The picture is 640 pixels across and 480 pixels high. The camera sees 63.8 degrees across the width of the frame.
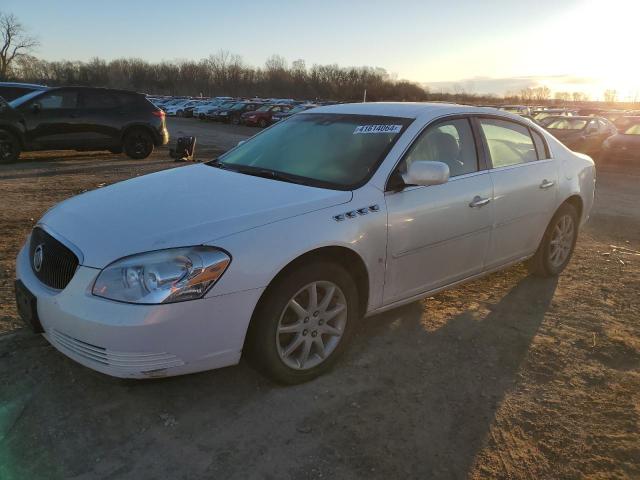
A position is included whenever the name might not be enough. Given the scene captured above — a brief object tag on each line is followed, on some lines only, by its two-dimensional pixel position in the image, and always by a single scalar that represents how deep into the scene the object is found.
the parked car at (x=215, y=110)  34.62
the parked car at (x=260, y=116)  30.00
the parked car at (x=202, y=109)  36.94
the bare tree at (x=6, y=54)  86.12
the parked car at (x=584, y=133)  16.22
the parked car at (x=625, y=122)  15.66
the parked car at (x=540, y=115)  18.32
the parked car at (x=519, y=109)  23.91
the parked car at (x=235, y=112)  33.14
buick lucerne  2.46
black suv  11.05
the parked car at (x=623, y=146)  14.43
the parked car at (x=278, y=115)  29.60
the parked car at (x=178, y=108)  43.44
